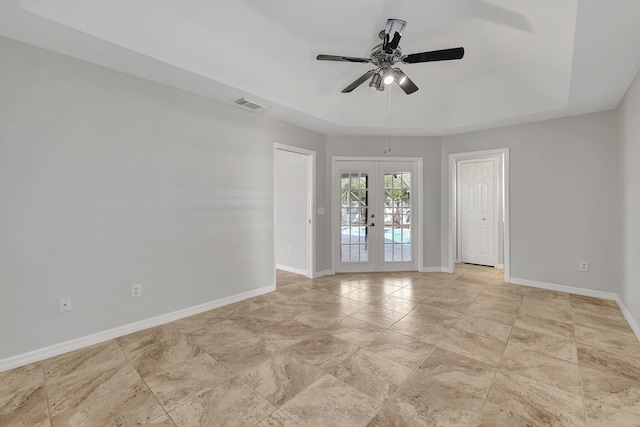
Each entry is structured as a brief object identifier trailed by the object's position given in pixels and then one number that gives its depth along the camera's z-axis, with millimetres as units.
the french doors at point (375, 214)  5164
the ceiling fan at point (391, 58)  2318
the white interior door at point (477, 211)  5672
